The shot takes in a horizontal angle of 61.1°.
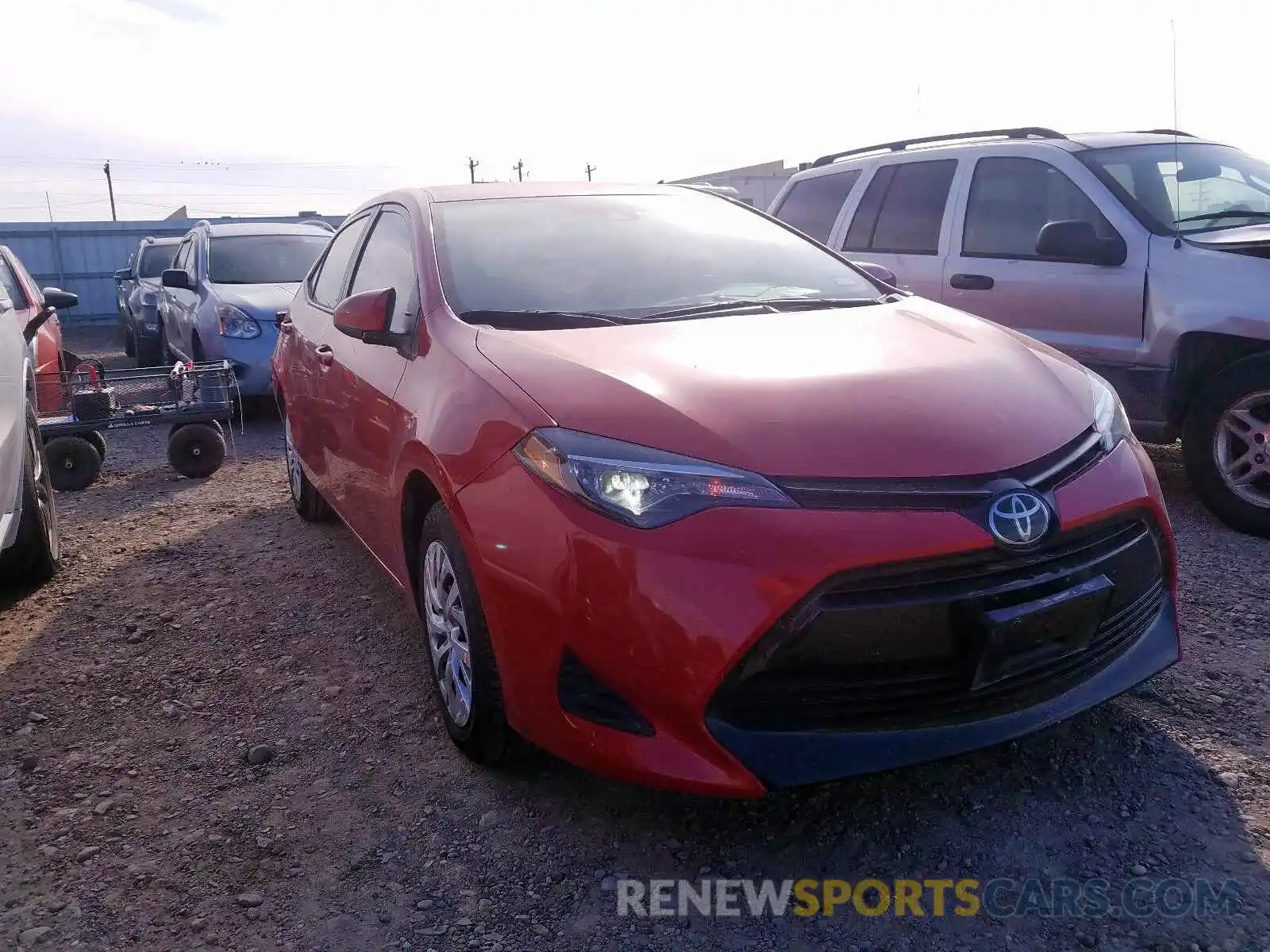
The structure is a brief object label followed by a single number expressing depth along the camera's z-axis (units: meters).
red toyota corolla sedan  2.26
